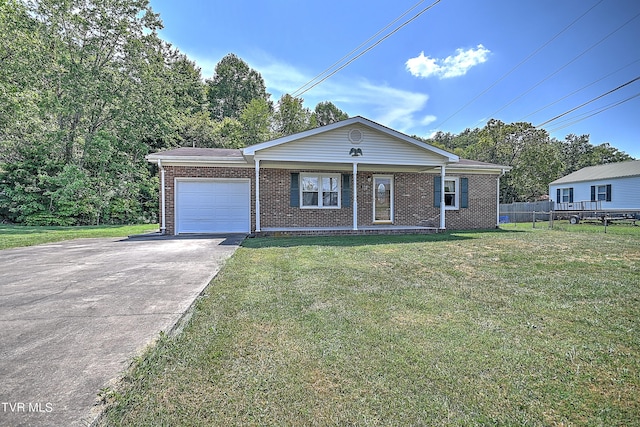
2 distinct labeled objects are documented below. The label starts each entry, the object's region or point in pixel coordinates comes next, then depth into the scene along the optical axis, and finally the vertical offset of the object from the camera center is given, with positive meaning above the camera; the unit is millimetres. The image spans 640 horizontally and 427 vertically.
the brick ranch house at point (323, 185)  10508 +1037
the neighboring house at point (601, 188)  19797 +1726
